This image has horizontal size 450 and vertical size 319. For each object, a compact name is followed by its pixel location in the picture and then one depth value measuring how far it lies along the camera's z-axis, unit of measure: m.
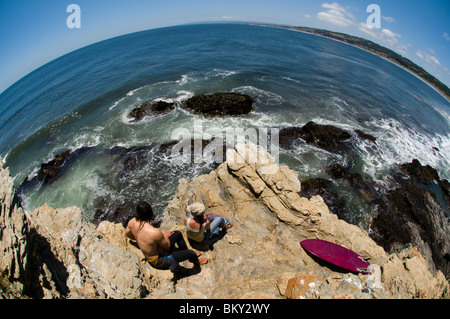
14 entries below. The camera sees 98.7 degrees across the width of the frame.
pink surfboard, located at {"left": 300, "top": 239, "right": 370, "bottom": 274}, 5.97
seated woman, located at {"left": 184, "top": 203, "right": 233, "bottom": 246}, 5.68
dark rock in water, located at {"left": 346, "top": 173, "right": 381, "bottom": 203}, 15.14
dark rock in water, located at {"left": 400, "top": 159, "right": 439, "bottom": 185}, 18.22
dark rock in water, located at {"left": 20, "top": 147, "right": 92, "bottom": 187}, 18.14
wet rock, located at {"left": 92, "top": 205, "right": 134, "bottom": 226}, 13.32
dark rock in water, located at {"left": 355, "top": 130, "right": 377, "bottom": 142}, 22.14
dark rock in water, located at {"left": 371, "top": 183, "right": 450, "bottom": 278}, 12.42
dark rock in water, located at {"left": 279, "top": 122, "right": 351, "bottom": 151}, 20.09
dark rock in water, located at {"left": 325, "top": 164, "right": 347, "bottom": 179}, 16.53
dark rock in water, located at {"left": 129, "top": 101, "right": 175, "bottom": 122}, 25.56
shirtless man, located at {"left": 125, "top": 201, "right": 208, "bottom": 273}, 4.88
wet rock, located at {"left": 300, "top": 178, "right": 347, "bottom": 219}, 14.12
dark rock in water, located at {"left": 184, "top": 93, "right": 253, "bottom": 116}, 25.06
